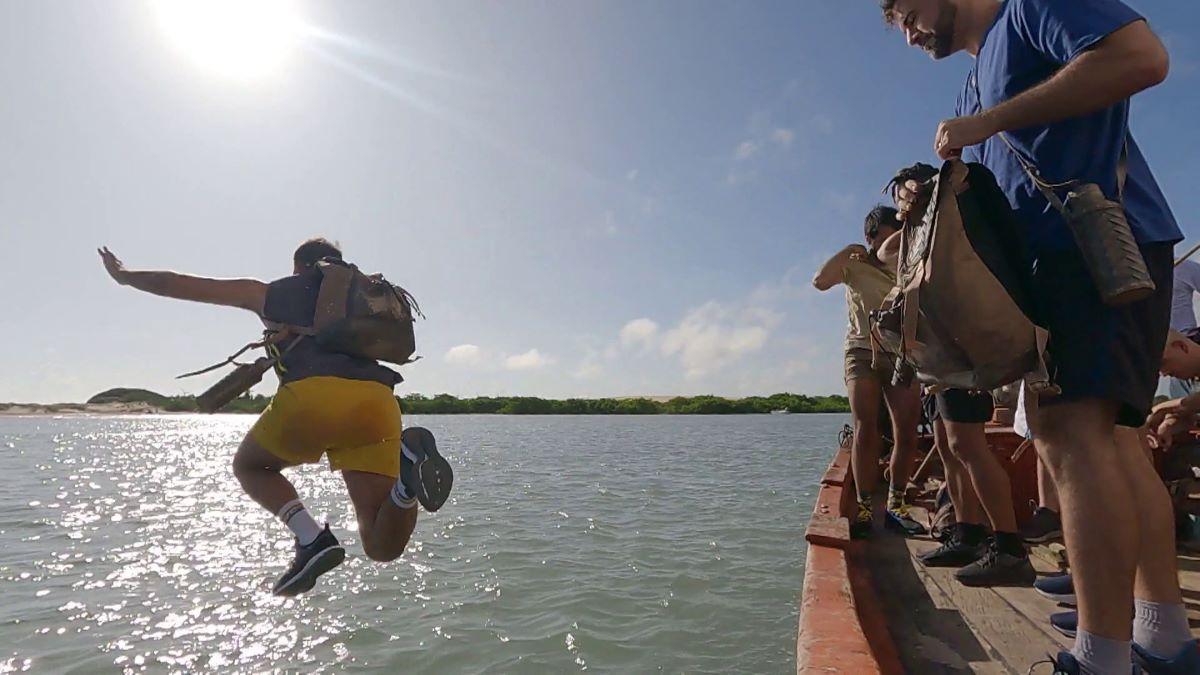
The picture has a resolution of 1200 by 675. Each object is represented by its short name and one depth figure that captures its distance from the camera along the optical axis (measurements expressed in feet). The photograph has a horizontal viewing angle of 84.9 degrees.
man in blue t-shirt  5.44
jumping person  11.49
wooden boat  6.30
